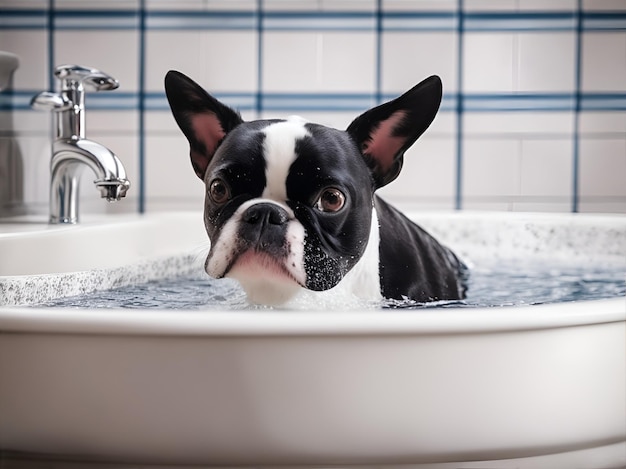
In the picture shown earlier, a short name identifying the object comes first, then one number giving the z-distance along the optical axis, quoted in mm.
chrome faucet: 1250
